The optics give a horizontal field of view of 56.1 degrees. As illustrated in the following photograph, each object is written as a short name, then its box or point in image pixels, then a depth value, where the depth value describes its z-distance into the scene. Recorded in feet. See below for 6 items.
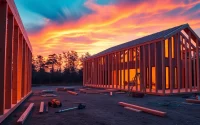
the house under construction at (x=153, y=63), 38.38
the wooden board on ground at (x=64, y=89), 58.16
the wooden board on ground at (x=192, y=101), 27.35
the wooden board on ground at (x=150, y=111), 18.29
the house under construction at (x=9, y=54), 15.35
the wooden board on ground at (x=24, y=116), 15.04
